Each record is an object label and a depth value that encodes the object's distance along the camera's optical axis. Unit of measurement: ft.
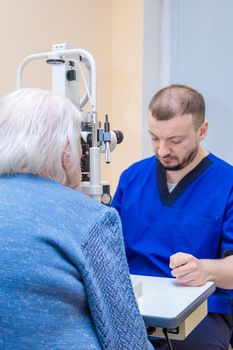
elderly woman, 5.69
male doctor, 7.68
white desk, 6.31
